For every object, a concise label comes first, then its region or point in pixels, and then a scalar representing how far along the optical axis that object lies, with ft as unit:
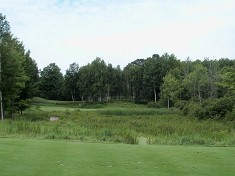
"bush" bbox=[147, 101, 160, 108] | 280.10
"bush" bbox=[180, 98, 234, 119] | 146.82
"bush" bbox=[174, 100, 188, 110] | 206.01
